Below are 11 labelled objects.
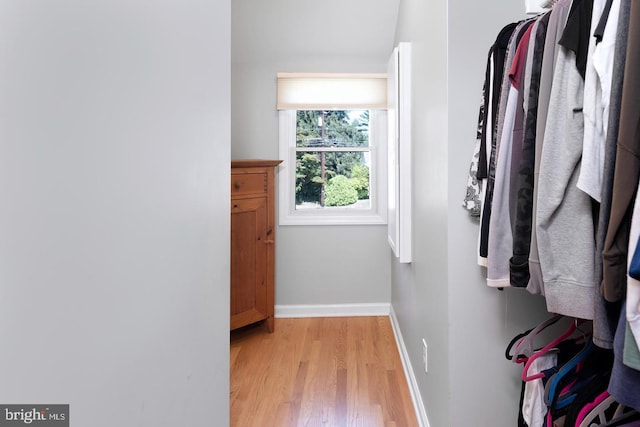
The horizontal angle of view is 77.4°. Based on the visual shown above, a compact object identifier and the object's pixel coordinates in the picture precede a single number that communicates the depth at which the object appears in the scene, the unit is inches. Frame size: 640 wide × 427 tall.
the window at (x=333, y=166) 134.6
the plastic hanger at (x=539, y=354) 46.6
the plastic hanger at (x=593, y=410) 37.5
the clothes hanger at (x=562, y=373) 43.1
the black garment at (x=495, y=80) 48.3
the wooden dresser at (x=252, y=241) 111.8
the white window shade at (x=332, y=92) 130.3
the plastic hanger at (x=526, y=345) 50.8
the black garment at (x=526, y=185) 37.4
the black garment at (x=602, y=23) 28.6
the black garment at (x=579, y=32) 31.6
